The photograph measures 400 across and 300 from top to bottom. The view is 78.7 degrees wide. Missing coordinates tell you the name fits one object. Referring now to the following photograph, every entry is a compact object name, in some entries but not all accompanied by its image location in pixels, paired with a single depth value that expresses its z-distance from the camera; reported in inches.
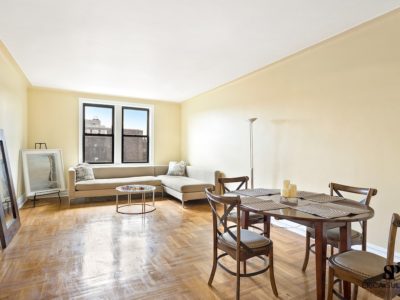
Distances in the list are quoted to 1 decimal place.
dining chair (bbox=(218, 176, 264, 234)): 96.9
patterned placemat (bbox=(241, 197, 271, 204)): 78.6
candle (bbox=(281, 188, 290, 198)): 84.8
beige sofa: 184.1
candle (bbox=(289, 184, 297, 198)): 84.7
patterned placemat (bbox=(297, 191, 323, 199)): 90.0
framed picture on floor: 183.3
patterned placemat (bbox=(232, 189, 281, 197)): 91.7
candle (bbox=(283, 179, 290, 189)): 85.3
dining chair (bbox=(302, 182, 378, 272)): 76.3
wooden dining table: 62.7
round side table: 157.2
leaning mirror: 111.6
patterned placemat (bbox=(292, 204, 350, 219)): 64.7
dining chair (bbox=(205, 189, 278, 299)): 69.1
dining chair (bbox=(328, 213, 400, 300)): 49.5
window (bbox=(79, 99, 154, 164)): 227.3
